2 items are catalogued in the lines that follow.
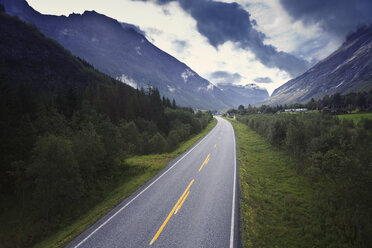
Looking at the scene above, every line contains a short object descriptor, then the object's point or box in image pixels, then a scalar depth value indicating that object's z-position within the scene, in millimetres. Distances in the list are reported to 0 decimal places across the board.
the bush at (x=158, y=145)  31984
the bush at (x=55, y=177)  13127
